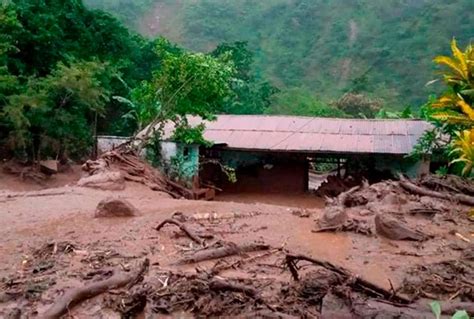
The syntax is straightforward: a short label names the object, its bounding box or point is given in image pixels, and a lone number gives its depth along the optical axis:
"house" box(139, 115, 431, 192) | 17.12
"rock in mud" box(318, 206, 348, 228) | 8.28
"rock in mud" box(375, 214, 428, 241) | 7.69
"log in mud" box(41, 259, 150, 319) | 4.79
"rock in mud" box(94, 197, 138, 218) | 8.91
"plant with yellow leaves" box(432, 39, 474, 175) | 4.82
